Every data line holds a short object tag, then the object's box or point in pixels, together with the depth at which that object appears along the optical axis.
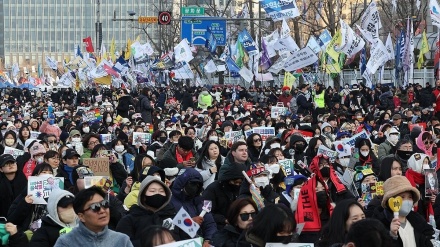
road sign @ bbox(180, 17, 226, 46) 40.46
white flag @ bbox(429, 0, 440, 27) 26.49
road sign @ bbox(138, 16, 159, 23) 42.47
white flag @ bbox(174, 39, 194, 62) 40.75
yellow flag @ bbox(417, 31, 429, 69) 34.78
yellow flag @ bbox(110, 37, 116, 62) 61.14
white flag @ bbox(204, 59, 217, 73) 43.72
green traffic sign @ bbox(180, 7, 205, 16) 39.20
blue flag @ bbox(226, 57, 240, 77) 41.33
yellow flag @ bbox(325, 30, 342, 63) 31.92
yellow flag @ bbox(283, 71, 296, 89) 31.80
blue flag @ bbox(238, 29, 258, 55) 37.78
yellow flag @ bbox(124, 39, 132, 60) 54.67
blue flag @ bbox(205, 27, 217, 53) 40.44
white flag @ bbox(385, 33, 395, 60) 32.33
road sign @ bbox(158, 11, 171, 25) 37.93
